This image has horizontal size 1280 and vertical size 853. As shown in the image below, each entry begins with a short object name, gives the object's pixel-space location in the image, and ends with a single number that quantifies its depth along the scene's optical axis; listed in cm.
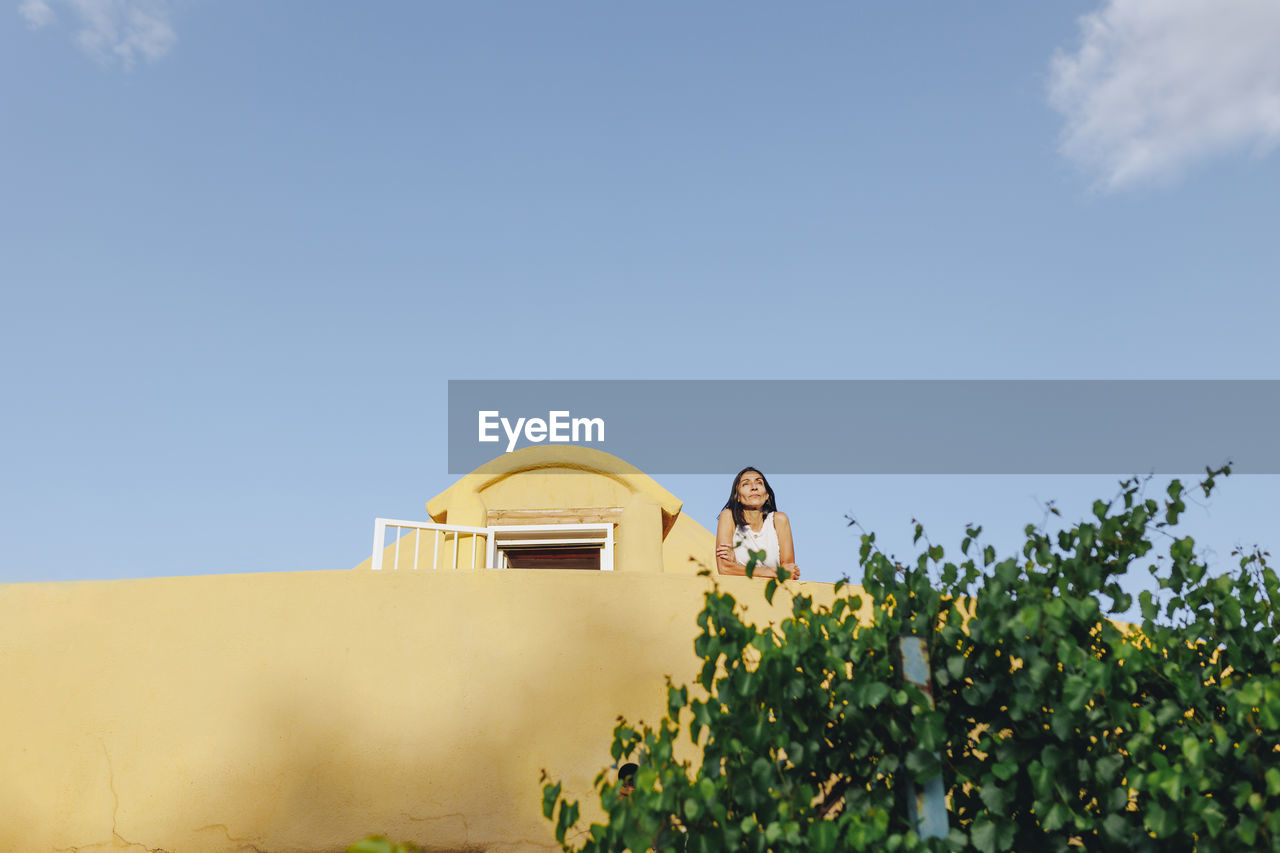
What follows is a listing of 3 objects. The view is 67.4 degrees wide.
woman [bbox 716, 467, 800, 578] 673
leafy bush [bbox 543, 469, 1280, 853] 230
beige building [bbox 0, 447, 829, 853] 462
